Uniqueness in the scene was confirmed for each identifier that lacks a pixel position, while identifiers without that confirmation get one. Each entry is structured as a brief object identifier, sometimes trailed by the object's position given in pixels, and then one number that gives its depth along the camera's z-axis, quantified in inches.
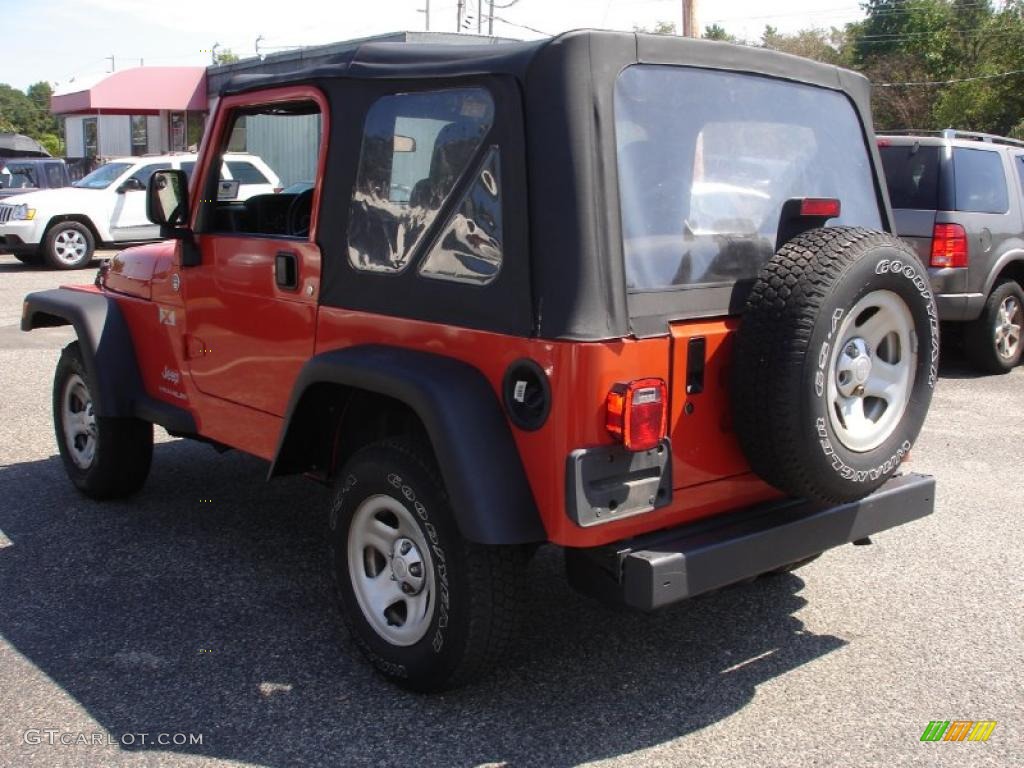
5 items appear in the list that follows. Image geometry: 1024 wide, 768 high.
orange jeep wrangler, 118.6
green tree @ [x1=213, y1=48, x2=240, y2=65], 2171.9
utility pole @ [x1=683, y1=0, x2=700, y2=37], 637.9
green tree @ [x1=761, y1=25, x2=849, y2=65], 2067.4
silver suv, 335.3
